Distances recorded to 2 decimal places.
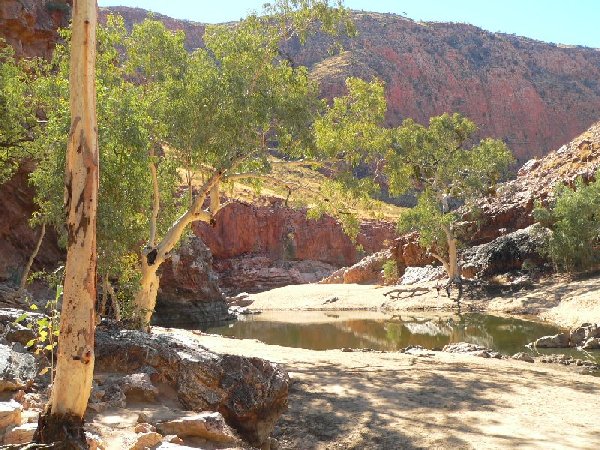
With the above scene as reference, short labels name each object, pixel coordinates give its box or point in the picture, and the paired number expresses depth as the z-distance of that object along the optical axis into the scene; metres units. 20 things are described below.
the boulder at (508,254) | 39.34
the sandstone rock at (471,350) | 16.77
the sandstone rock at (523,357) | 16.22
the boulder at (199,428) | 5.95
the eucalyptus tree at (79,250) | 4.93
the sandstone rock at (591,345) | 18.38
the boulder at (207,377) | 7.48
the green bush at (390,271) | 47.88
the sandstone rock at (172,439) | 5.48
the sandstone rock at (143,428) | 5.55
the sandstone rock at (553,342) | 19.42
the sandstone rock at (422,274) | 44.28
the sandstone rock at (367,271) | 53.59
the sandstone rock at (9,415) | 5.00
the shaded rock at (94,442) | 4.94
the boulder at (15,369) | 5.85
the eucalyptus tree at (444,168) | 38.28
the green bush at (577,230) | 33.97
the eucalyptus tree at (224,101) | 14.76
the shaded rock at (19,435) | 4.85
